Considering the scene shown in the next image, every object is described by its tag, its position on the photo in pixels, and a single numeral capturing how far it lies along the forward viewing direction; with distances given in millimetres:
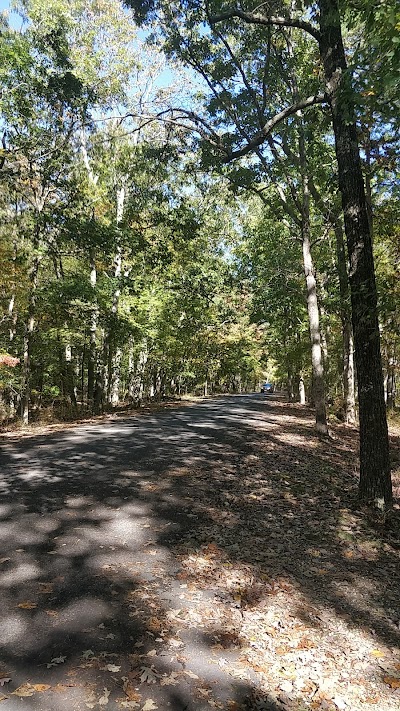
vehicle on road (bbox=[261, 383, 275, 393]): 53319
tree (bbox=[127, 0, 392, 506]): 6188
